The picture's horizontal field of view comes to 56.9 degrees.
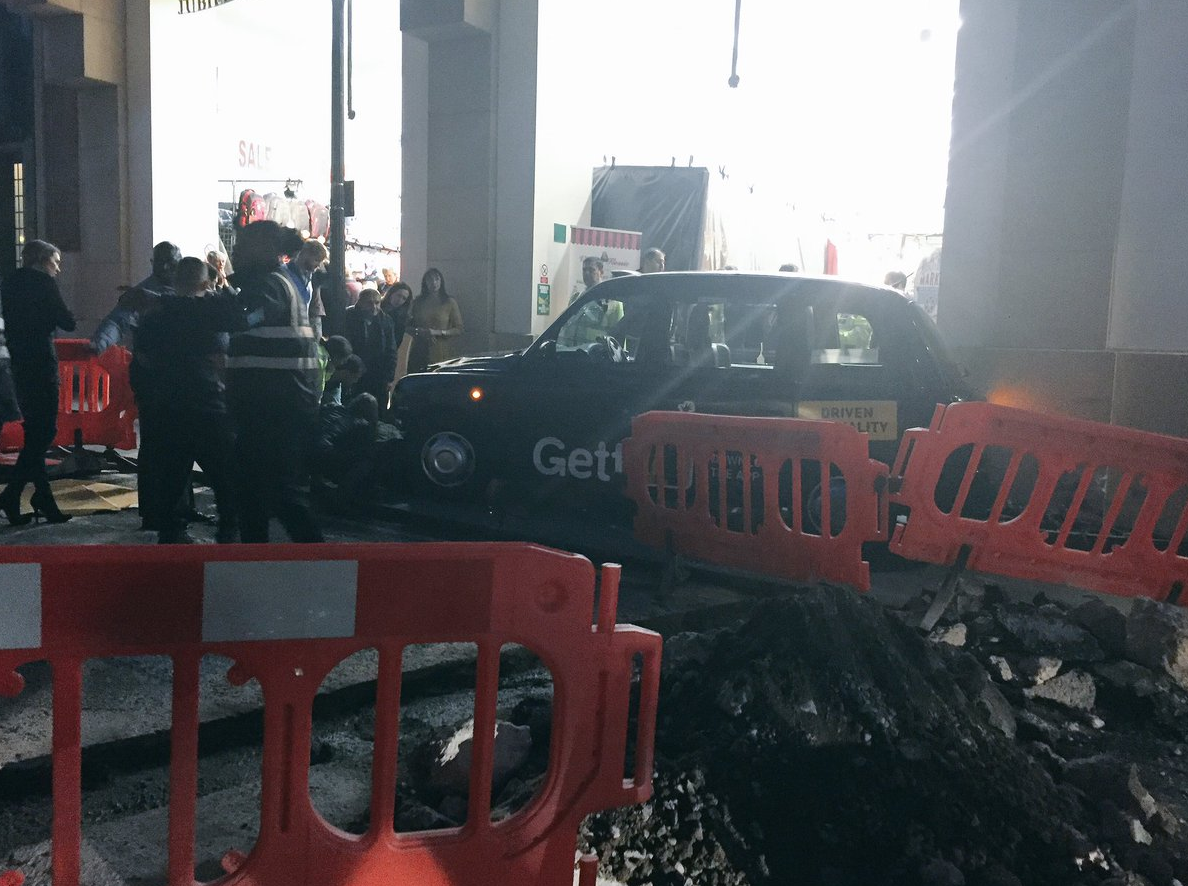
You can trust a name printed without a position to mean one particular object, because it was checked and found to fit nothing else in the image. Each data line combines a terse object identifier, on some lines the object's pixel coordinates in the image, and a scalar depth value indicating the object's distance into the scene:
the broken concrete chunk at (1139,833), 2.93
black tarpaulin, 13.50
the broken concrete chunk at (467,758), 3.11
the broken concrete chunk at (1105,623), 4.52
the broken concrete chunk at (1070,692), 4.09
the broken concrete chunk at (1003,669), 4.14
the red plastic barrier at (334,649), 2.01
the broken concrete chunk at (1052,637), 4.45
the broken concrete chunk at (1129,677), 4.09
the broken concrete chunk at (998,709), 3.59
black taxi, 6.14
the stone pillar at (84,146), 15.30
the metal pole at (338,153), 11.11
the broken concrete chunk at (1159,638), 4.26
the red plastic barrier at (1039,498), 4.80
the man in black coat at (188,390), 5.51
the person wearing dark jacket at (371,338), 9.67
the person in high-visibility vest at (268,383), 5.05
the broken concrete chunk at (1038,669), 4.18
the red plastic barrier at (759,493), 5.14
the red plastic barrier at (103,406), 9.22
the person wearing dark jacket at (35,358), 6.68
